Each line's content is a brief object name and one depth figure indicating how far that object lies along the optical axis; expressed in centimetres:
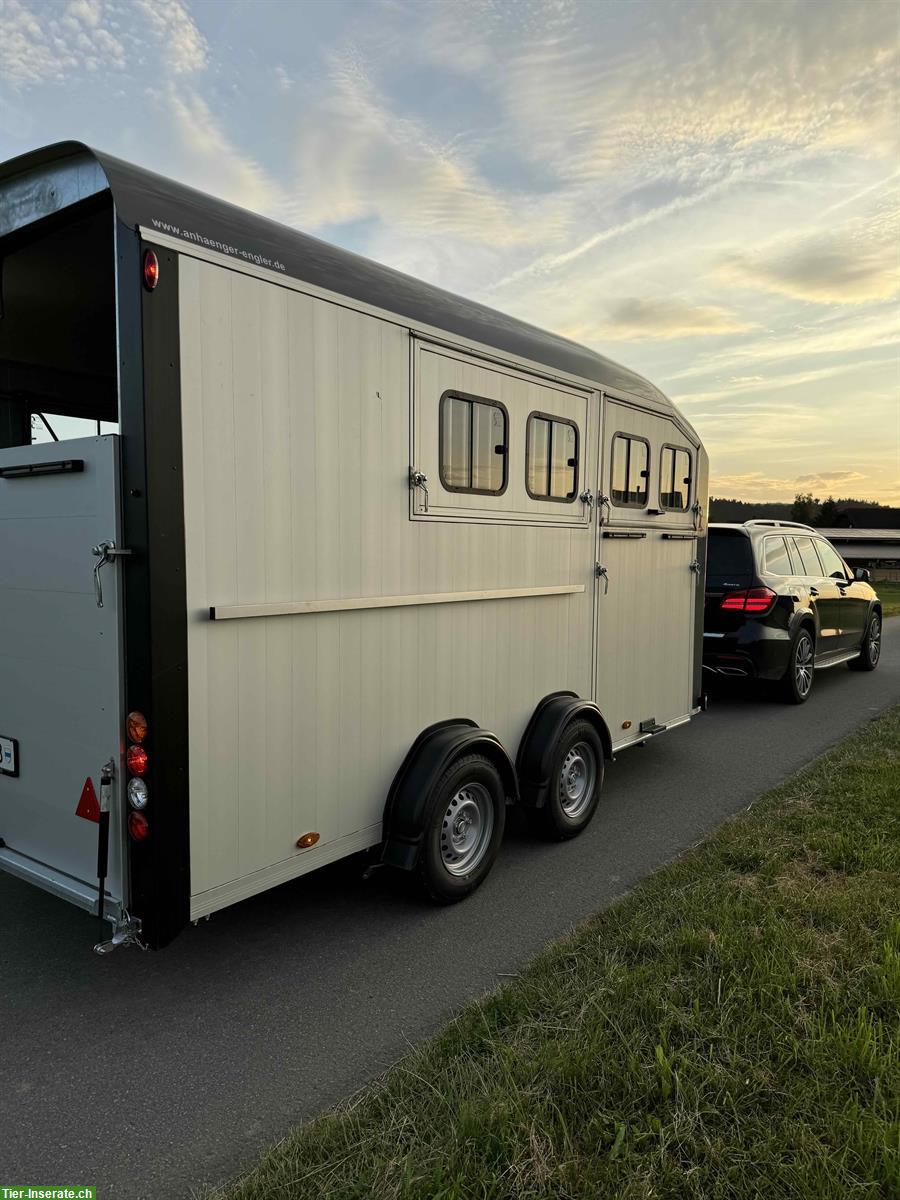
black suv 830
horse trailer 277
